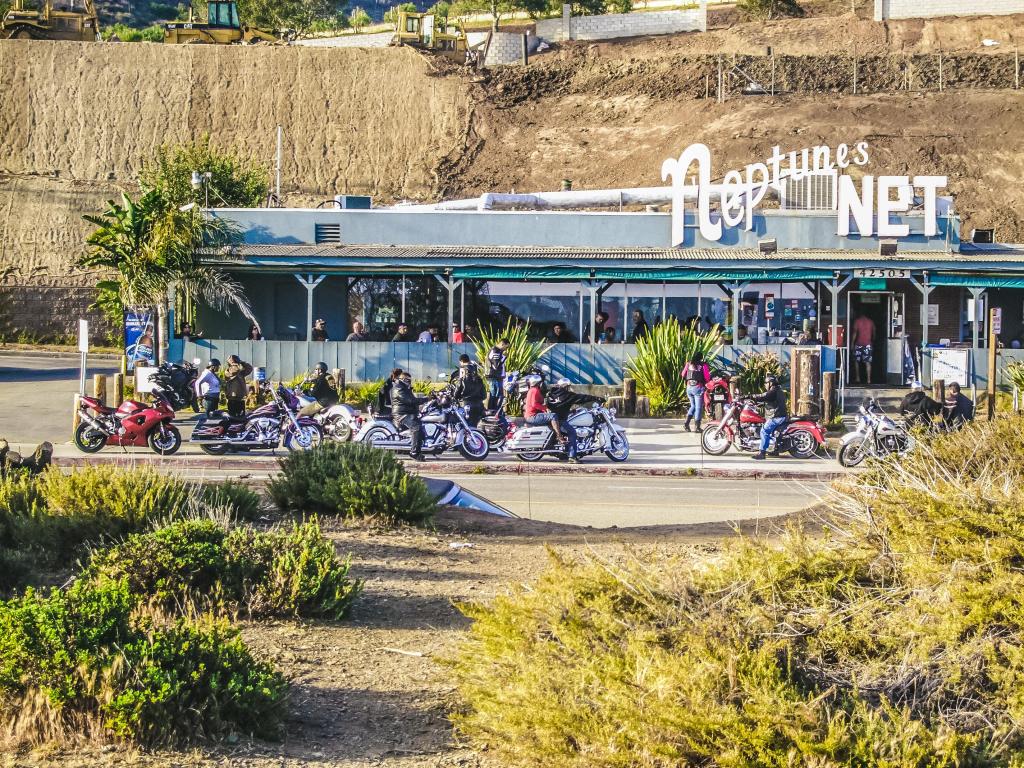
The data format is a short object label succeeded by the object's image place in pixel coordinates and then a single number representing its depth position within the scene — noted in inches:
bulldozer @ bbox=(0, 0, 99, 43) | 2822.3
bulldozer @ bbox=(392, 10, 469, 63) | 2847.0
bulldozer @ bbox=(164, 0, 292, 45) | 2854.3
